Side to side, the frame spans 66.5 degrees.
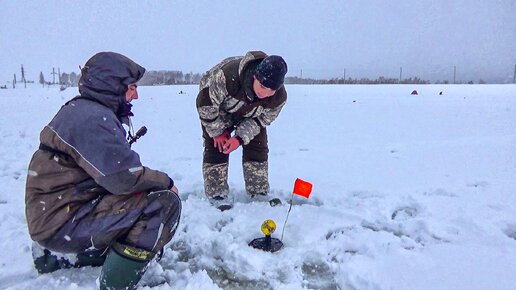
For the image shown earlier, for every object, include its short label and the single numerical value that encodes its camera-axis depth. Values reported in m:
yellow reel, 2.71
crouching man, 1.90
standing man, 3.25
